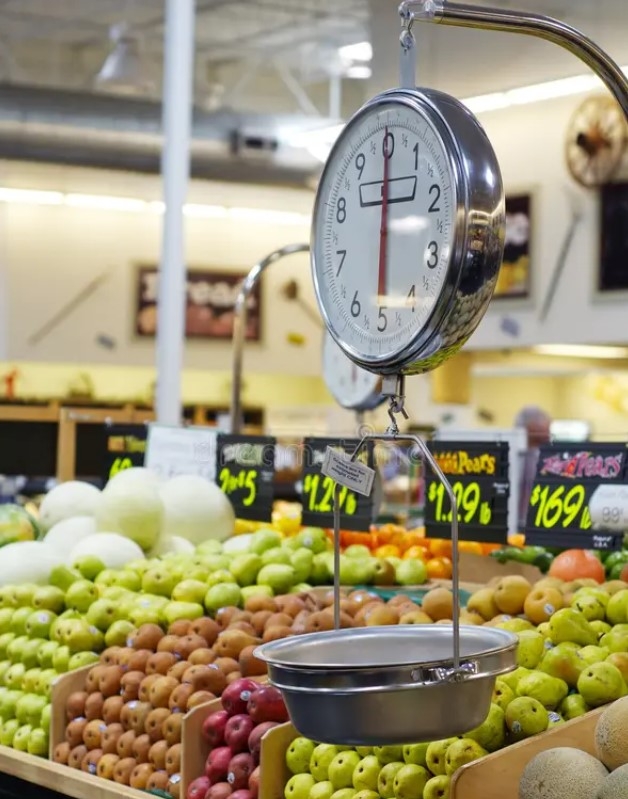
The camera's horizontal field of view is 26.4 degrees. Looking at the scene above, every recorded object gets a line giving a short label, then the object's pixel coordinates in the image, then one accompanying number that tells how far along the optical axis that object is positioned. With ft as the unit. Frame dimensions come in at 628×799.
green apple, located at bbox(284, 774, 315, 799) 7.42
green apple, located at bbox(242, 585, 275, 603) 10.25
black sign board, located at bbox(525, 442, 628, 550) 9.95
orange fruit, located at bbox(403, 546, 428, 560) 12.26
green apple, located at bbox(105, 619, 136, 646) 10.00
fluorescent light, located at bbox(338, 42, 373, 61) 33.64
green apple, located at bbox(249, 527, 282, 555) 11.50
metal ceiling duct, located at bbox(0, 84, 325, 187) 34.94
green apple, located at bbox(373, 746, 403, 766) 7.06
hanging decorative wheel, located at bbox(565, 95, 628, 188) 33.19
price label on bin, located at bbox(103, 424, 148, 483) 15.07
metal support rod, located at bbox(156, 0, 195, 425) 18.70
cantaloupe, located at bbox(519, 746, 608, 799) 6.03
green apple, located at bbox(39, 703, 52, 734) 9.79
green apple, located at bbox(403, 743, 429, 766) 6.86
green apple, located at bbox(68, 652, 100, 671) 9.95
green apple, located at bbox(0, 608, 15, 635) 10.95
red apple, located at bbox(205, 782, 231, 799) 7.88
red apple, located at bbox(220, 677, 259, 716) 8.17
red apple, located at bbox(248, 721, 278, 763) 7.84
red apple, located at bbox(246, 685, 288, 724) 8.01
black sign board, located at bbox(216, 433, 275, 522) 12.96
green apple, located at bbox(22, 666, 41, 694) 10.21
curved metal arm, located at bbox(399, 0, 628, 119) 6.01
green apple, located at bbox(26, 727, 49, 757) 9.86
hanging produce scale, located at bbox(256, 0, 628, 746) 5.21
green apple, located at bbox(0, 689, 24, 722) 10.30
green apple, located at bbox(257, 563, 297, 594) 10.62
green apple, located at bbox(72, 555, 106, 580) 11.37
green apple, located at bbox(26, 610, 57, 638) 10.59
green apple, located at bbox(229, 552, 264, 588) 10.74
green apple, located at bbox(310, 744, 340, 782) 7.39
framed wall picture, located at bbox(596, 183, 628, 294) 32.94
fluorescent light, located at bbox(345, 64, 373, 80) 35.76
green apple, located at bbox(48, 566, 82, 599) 11.18
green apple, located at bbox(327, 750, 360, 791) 7.22
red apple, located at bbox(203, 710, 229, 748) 8.17
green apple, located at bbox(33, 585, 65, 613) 10.87
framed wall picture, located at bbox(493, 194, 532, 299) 35.22
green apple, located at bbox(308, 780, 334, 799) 7.27
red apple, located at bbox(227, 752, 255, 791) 7.94
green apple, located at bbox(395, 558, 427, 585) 11.39
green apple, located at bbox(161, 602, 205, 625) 9.92
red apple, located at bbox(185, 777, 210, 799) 8.05
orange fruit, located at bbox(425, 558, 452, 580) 11.91
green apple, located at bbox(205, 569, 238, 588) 10.49
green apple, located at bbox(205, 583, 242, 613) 10.14
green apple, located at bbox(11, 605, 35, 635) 10.77
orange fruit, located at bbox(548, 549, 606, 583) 10.00
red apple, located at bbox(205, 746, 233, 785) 8.04
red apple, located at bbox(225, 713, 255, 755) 8.02
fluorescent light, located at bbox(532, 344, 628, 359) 37.18
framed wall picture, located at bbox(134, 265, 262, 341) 43.57
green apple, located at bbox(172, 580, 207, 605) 10.24
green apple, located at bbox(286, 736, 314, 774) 7.52
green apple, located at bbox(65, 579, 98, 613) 10.73
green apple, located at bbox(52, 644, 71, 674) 10.08
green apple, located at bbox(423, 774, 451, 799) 6.60
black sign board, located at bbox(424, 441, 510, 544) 10.60
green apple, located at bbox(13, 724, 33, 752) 9.99
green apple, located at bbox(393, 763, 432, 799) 6.75
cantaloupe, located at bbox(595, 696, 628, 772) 6.19
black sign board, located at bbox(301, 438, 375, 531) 11.88
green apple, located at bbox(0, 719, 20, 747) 10.18
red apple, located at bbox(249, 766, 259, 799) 7.80
